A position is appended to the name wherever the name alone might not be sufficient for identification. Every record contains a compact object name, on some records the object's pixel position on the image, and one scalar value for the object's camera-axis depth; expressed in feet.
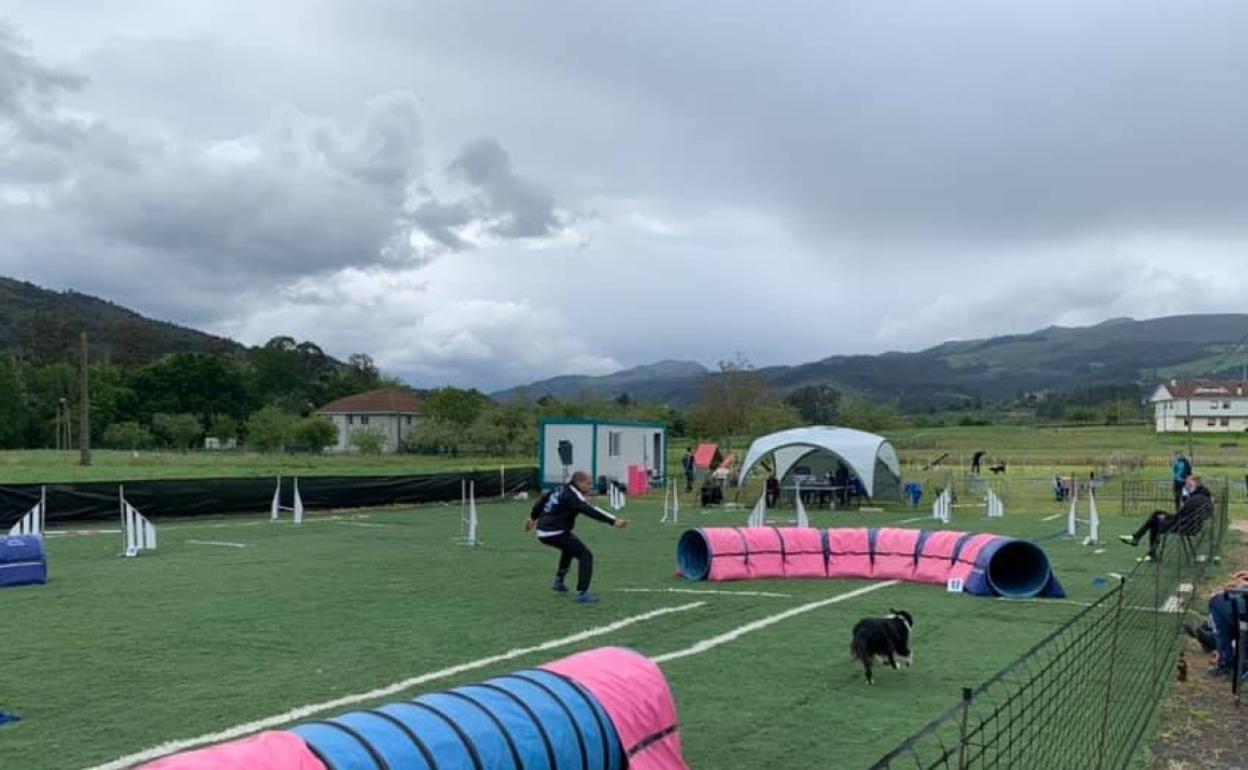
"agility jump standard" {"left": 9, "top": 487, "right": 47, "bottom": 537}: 61.46
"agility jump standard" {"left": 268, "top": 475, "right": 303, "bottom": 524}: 83.16
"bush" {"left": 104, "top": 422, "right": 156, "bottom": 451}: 266.65
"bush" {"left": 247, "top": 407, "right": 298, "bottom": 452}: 270.87
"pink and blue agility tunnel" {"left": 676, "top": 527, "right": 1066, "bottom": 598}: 43.91
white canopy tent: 104.27
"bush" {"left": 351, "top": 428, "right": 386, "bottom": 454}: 252.42
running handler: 40.55
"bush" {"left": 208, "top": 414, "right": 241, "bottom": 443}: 296.71
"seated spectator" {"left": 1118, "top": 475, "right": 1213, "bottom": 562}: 51.70
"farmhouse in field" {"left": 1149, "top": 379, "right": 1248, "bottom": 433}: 412.77
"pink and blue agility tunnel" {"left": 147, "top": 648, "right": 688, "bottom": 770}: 12.33
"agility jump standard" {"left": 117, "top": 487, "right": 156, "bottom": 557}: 58.80
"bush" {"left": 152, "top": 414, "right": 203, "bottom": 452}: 272.51
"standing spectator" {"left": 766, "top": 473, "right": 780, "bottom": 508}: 106.42
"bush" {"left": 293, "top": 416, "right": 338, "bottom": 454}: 275.18
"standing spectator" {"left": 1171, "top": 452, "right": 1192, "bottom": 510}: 72.79
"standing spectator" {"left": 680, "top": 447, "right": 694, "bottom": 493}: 135.64
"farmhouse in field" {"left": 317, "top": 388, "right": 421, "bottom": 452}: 325.42
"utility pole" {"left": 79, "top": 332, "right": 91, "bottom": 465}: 156.56
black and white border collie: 26.91
